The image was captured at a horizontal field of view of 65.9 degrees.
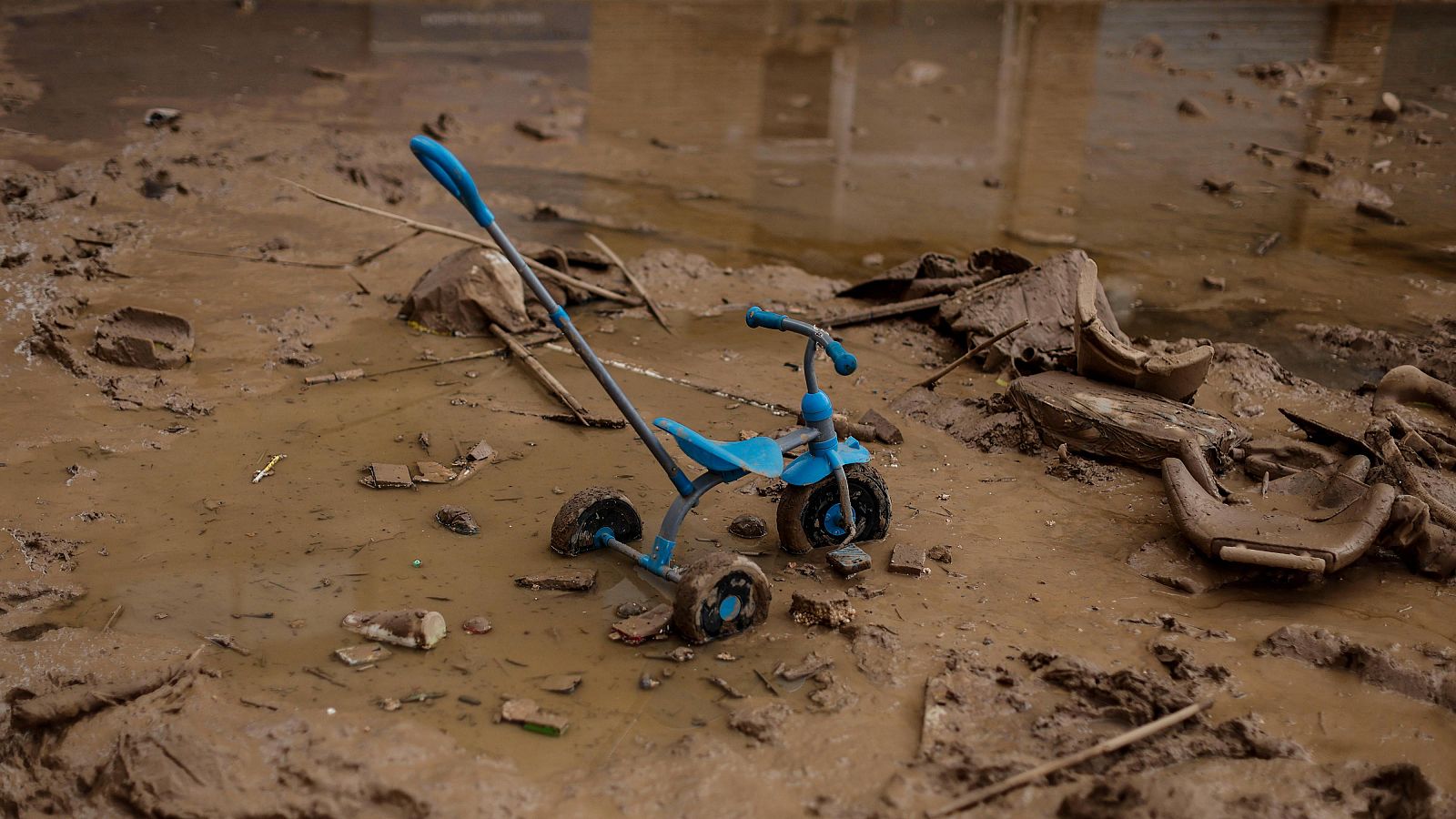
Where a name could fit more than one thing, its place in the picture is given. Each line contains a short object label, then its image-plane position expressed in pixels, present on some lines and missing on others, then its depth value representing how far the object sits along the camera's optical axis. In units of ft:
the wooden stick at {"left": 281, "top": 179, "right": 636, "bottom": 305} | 20.54
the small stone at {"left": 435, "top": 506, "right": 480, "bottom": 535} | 15.60
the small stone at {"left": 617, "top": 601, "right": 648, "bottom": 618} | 13.83
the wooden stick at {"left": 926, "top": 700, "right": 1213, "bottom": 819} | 10.66
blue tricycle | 13.03
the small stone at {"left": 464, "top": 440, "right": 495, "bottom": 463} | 17.63
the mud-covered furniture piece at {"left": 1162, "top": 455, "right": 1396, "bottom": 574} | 14.14
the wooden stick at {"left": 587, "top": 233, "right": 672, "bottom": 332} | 23.56
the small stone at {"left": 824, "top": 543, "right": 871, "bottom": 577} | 14.61
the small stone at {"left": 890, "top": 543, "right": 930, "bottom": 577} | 14.75
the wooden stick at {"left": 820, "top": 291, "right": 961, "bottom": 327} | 23.41
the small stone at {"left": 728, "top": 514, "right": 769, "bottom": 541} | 15.88
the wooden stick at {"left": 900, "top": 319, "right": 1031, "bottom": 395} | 19.74
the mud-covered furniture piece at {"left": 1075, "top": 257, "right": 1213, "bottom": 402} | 18.45
